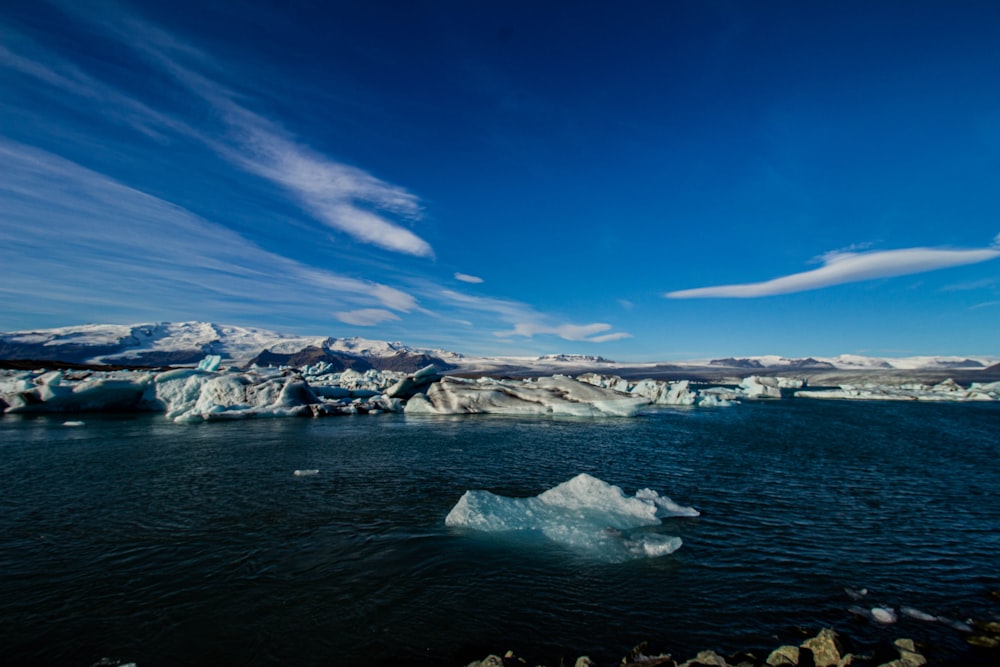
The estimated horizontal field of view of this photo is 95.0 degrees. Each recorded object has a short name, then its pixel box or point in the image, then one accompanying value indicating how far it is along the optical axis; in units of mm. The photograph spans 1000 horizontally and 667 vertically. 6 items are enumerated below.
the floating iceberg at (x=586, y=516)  7909
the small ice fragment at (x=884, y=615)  5652
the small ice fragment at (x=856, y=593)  6285
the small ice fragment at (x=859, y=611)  5773
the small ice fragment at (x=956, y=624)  5501
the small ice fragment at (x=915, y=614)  5718
